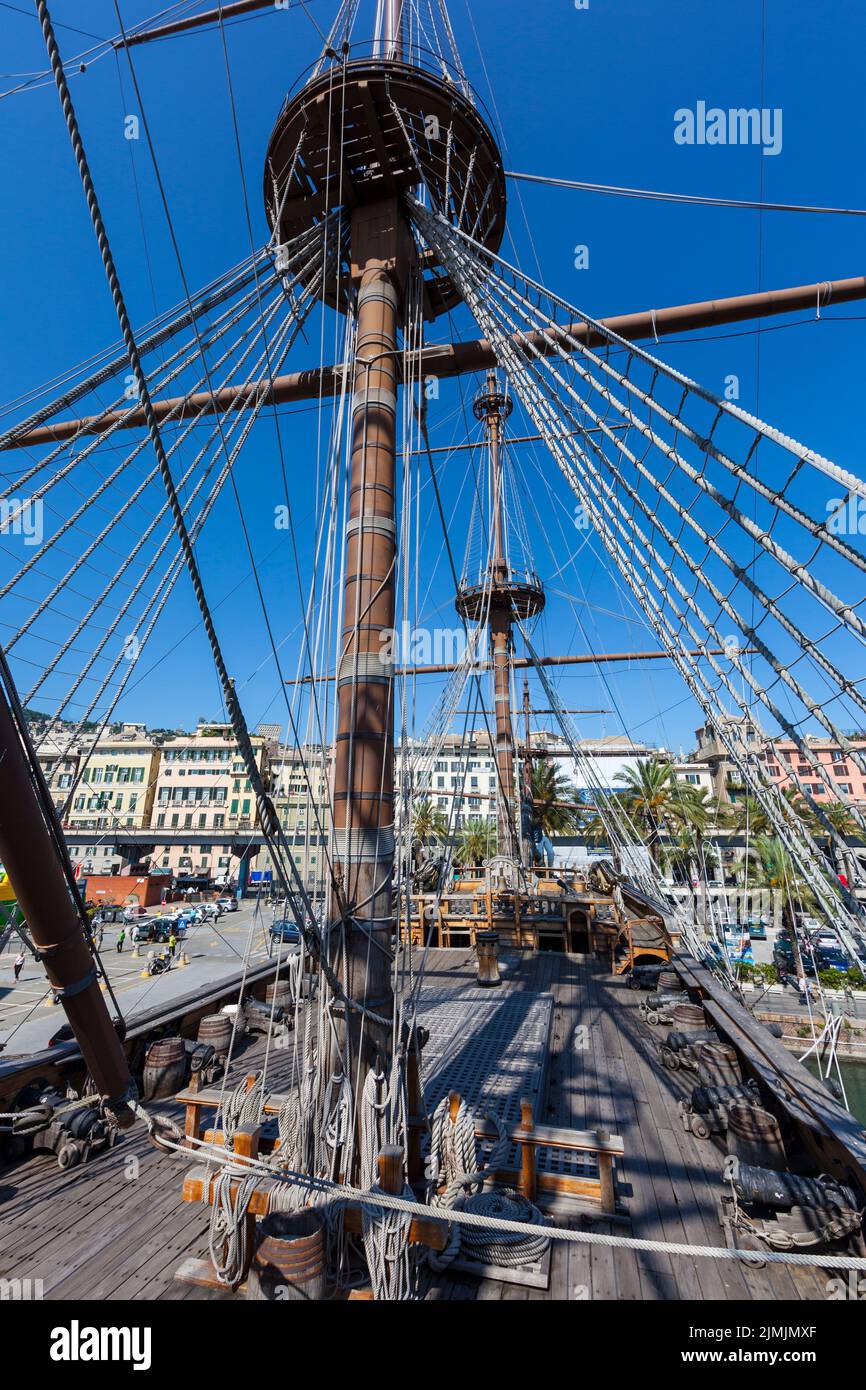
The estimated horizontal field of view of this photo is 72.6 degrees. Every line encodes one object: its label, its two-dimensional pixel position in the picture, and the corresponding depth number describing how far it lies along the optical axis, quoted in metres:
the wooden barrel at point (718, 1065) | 6.59
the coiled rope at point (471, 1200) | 3.99
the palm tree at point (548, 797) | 43.72
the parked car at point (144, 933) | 31.61
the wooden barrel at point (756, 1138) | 5.06
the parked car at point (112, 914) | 36.37
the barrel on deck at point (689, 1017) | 8.14
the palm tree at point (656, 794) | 33.31
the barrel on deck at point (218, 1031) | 7.22
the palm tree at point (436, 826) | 44.16
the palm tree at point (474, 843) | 43.72
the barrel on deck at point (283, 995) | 8.25
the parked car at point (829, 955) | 29.50
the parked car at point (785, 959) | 28.79
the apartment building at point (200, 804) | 52.38
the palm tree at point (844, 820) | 24.83
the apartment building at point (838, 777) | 36.01
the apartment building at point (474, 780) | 53.22
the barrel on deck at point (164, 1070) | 6.22
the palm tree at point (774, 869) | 27.62
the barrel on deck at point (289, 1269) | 3.28
